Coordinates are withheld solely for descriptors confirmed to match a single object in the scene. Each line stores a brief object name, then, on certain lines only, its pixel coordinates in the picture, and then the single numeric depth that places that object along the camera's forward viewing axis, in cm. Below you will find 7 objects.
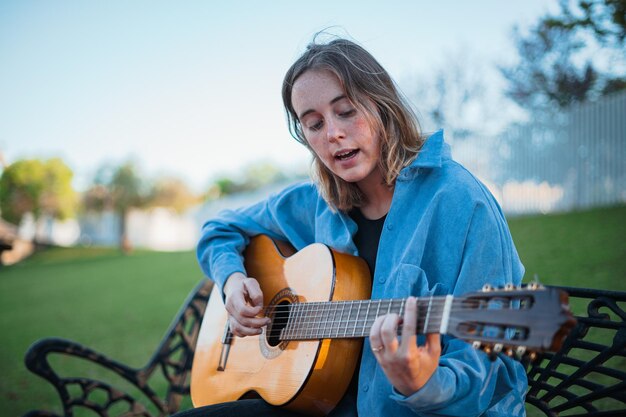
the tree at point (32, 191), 3155
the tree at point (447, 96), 1870
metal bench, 177
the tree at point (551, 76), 1298
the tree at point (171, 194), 3428
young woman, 148
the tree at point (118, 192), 3178
